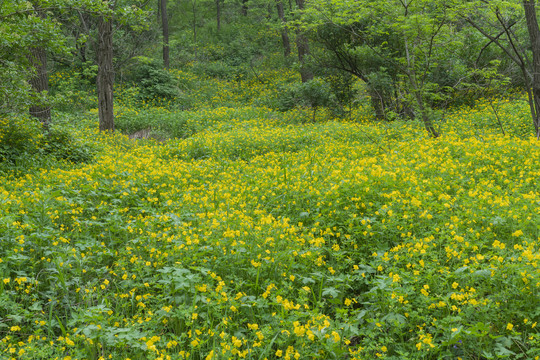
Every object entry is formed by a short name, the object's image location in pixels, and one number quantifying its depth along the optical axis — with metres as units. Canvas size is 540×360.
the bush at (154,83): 18.14
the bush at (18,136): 7.38
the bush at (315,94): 13.72
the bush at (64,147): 8.17
